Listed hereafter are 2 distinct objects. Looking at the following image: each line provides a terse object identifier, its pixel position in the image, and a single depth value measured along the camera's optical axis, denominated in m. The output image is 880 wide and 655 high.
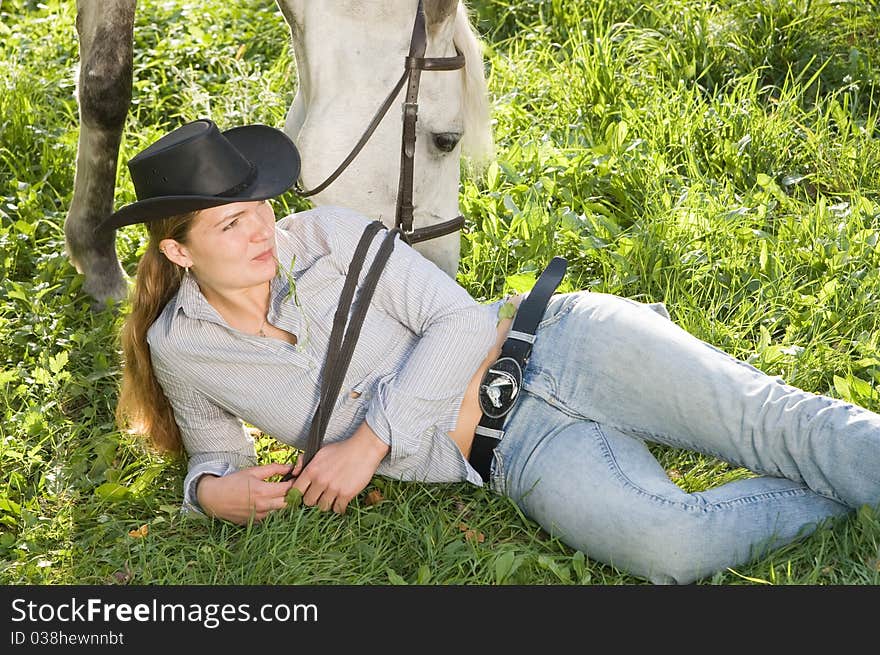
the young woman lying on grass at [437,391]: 4.85
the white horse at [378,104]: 6.35
